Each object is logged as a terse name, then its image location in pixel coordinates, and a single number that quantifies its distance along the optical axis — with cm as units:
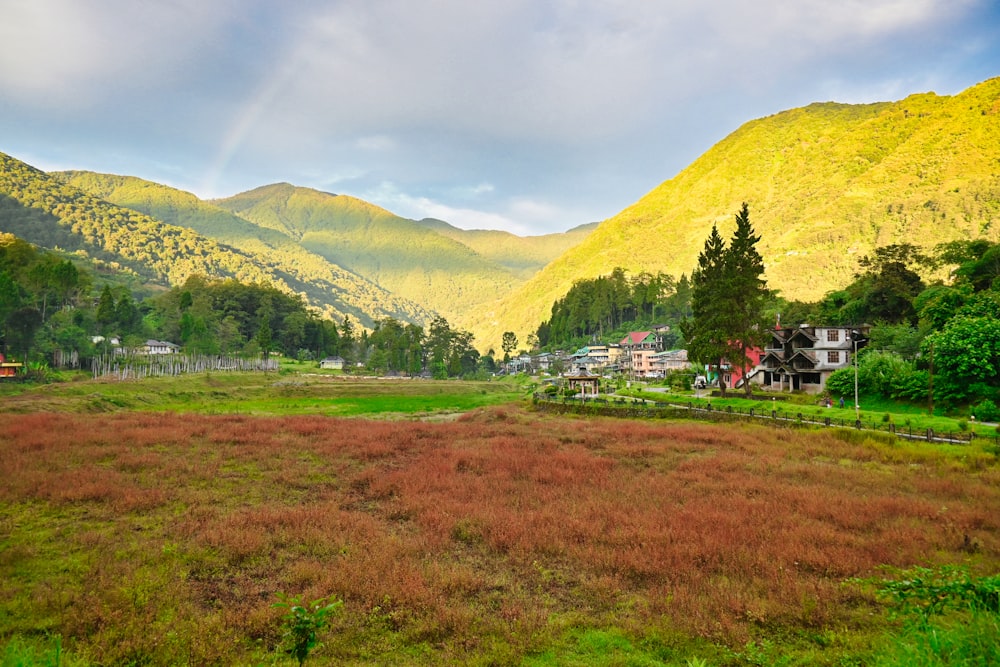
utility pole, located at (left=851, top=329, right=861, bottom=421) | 5372
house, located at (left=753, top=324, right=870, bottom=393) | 5312
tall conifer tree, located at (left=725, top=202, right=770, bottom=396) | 4694
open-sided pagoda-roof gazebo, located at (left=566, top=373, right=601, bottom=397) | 6400
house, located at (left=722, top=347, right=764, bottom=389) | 6283
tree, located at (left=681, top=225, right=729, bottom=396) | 4756
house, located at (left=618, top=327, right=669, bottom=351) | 11181
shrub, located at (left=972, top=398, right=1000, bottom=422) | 2947
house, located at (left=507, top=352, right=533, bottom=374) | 15725
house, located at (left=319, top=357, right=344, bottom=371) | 13494
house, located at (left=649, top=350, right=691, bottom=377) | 9662
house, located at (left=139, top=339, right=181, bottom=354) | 10062
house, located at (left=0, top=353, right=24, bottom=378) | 6095
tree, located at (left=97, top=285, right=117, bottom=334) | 8000
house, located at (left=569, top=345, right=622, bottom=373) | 11964
